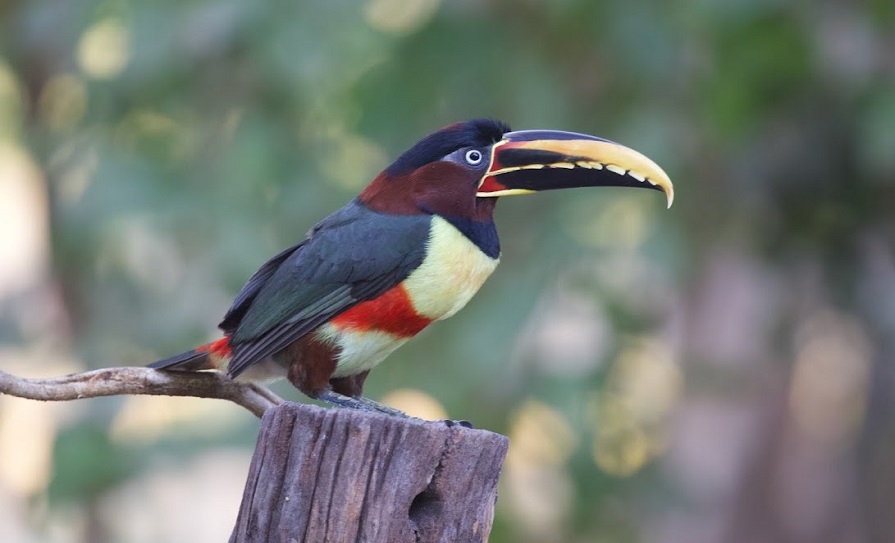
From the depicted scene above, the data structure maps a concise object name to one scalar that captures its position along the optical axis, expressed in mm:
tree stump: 5590
